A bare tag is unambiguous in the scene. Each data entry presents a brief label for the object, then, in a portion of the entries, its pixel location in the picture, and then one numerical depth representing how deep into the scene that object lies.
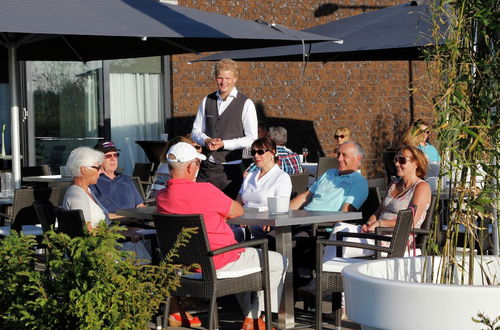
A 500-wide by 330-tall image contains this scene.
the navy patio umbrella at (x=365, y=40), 16.80
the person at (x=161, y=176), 14.77
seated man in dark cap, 12.36
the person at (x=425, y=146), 14.54
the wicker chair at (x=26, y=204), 11.93
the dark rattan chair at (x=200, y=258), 9.21
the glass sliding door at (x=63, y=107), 21.83
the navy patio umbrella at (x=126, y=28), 11.20
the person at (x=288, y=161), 15.60
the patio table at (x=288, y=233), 10.31
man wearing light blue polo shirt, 12.19
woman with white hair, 10.48
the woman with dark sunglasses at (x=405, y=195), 11.33
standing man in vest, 13.35
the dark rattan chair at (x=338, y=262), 9.62
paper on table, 11.23
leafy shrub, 6.13
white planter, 5.24
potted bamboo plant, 5.27
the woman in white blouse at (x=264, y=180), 12.25
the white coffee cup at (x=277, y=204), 10.62
